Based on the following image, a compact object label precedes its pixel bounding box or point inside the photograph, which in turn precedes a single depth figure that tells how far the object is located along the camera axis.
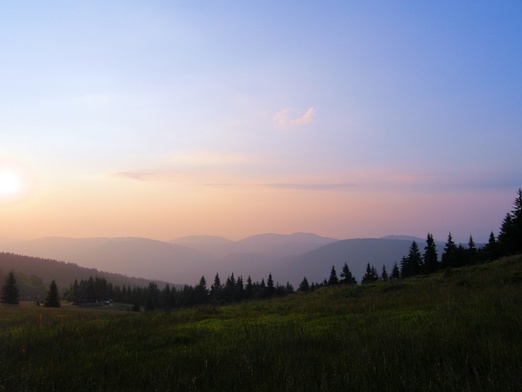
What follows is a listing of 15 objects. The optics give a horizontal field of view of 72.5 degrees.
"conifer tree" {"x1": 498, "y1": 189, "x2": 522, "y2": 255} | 34.44
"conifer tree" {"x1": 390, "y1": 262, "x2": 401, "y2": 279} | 49.49
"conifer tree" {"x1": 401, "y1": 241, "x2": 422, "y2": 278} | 46.69
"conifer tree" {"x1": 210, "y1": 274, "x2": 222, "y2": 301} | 71.09
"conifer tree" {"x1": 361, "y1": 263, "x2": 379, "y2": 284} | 53.38
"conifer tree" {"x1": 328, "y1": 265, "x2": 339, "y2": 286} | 52.04
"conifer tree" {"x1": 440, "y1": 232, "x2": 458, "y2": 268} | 43.91
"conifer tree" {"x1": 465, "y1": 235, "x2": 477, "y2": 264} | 43.61
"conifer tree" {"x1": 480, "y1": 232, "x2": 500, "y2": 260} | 37.66
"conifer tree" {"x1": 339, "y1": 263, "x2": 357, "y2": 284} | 48.61
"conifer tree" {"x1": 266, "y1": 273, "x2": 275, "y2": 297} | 60.06
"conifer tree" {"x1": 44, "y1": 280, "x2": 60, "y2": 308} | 54.72
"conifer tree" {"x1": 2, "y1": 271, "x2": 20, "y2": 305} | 56.62
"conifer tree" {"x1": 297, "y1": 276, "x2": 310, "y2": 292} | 52.49
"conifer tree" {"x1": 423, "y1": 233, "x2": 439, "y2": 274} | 42.68
